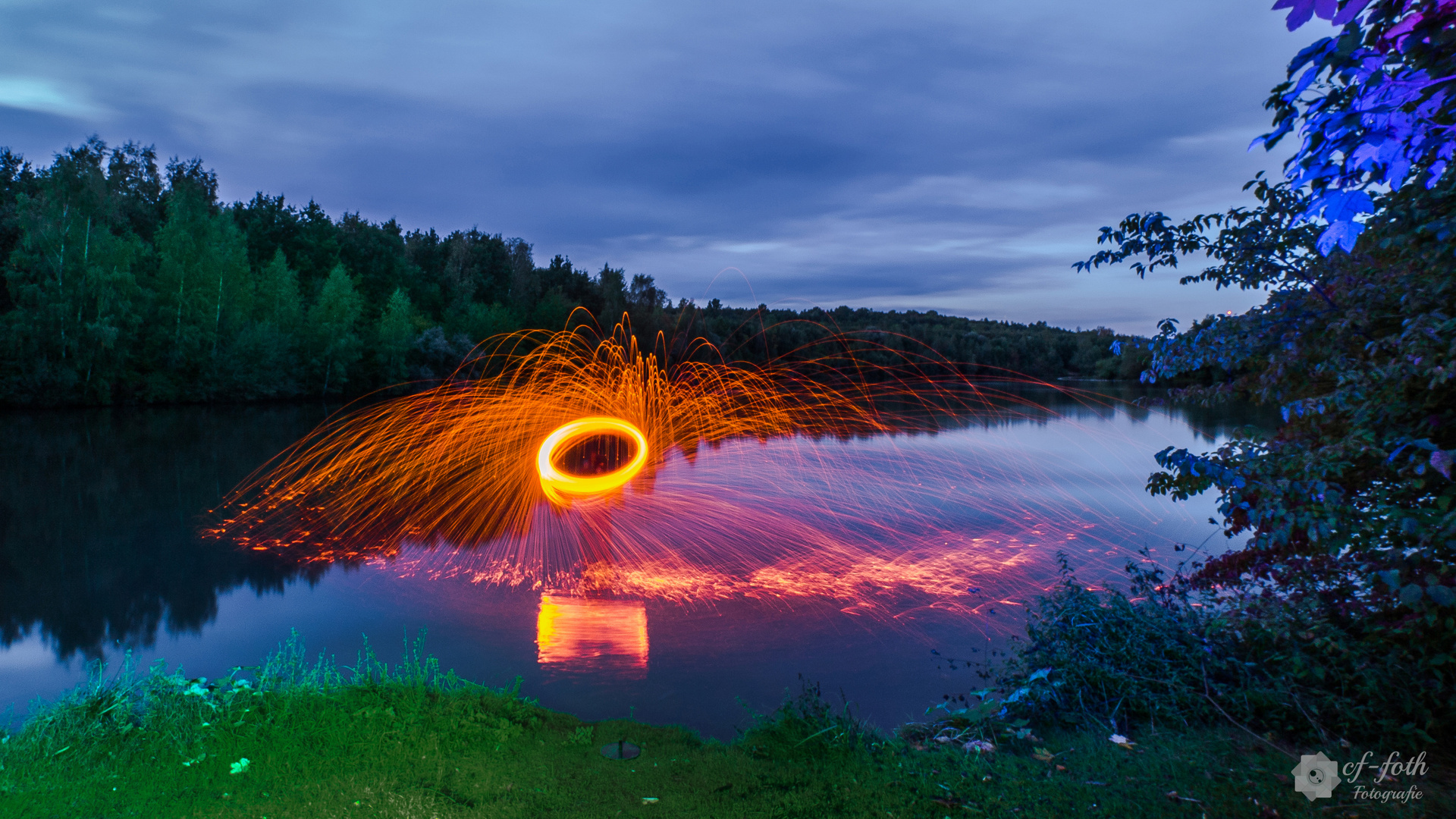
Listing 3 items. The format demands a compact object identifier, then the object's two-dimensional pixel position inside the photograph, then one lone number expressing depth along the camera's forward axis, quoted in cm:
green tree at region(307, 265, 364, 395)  4444
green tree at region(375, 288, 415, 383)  4862
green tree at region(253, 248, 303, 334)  4397
